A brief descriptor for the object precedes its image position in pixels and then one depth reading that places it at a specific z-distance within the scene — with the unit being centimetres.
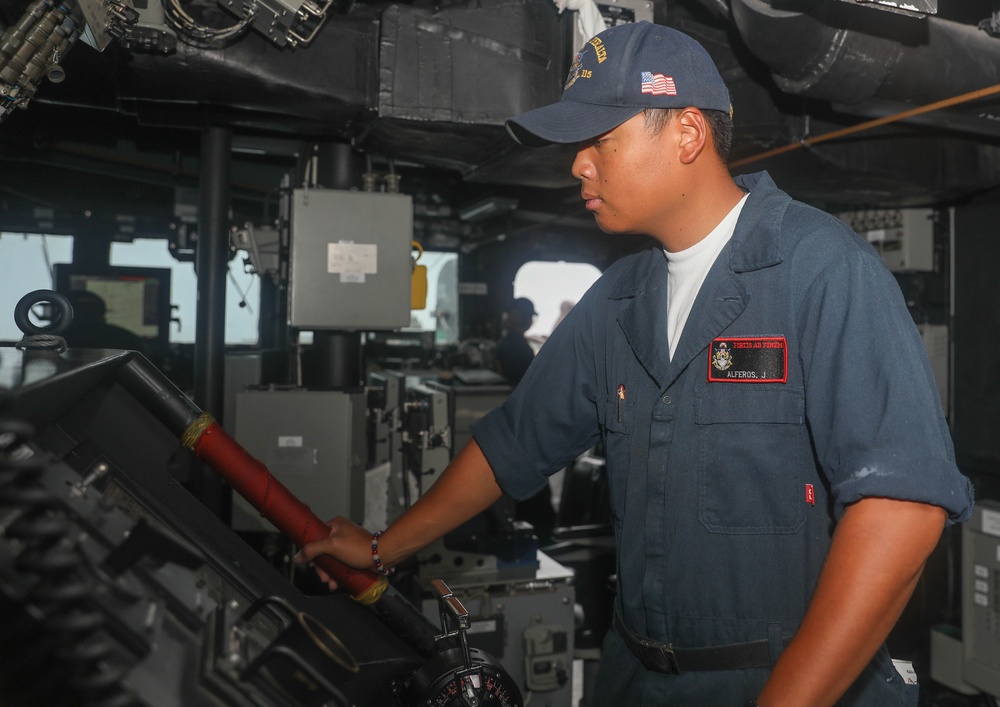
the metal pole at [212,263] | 279
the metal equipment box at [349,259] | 266
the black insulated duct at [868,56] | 207
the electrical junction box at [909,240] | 387
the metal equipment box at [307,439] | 265
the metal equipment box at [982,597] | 311
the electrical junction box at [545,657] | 243
